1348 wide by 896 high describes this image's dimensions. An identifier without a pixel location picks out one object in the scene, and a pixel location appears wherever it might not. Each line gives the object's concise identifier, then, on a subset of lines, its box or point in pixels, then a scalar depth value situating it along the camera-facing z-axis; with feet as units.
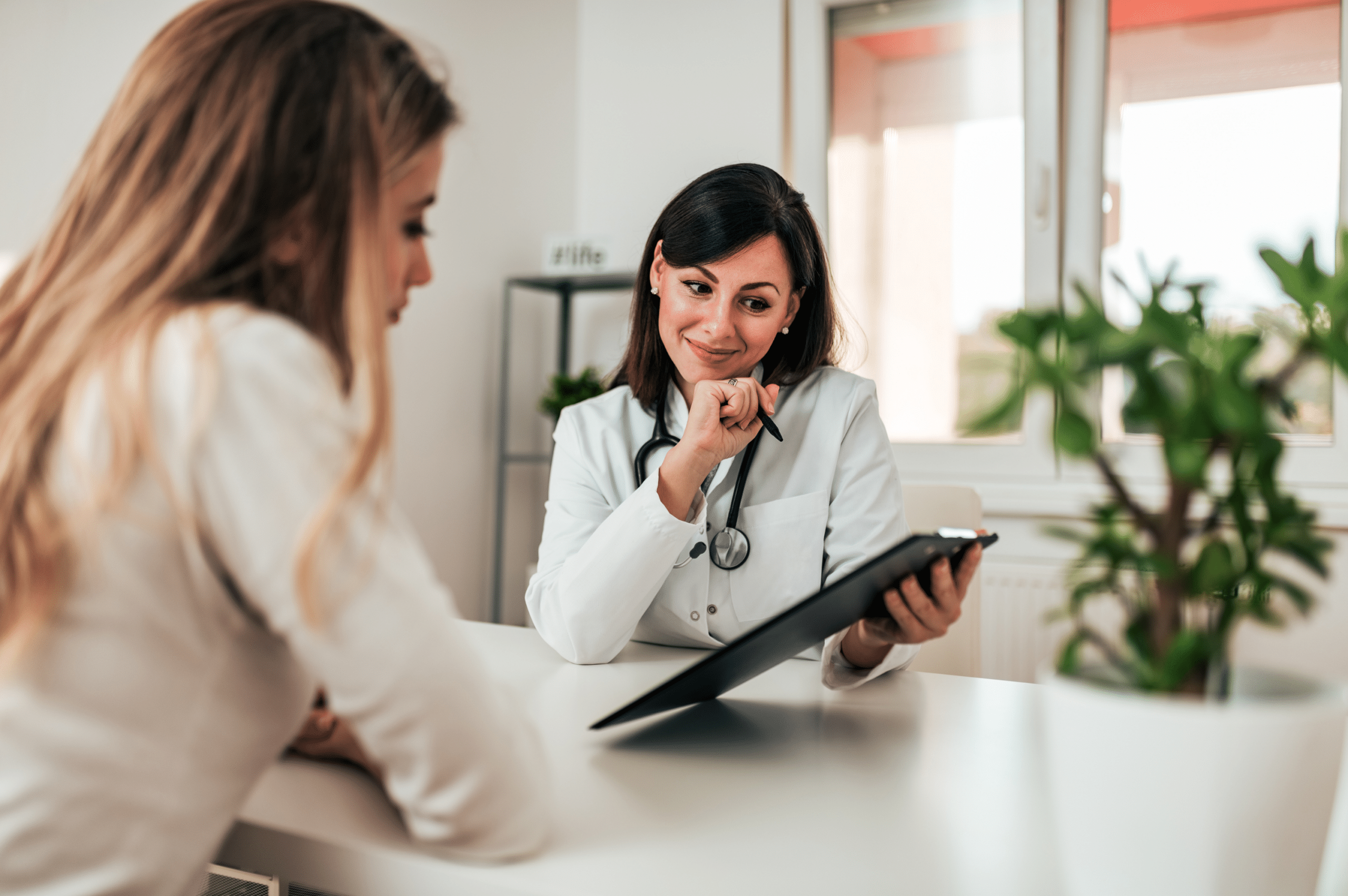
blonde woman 1.60
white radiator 8.72
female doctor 4.08
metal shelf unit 10.07
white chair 5.23
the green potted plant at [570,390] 9.40
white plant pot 1.38
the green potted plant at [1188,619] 1.39
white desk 1.87
